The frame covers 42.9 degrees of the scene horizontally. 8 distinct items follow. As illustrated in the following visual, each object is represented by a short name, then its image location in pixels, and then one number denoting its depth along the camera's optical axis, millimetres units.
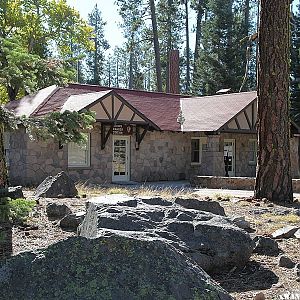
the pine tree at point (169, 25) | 28237
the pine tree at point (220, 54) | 26045
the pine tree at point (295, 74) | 24320
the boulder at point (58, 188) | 8167
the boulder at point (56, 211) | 5940
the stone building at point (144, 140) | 13326
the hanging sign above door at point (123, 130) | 14293
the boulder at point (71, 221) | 5216
